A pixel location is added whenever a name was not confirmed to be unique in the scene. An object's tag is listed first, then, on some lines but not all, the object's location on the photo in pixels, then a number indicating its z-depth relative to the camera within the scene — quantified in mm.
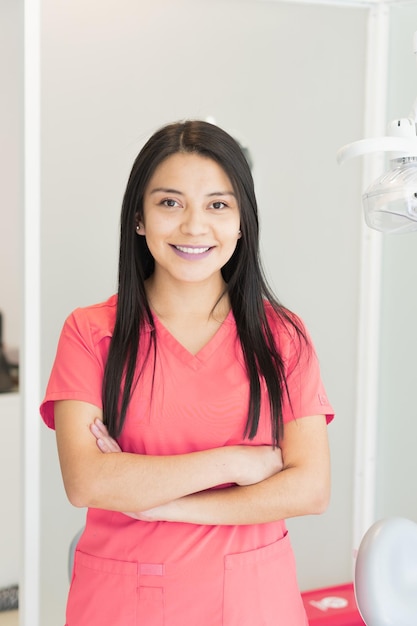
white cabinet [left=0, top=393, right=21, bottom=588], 3707
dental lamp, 1610
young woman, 1531
